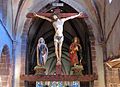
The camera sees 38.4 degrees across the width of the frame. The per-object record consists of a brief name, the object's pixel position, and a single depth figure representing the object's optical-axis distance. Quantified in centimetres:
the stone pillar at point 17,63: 582
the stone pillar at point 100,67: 588
